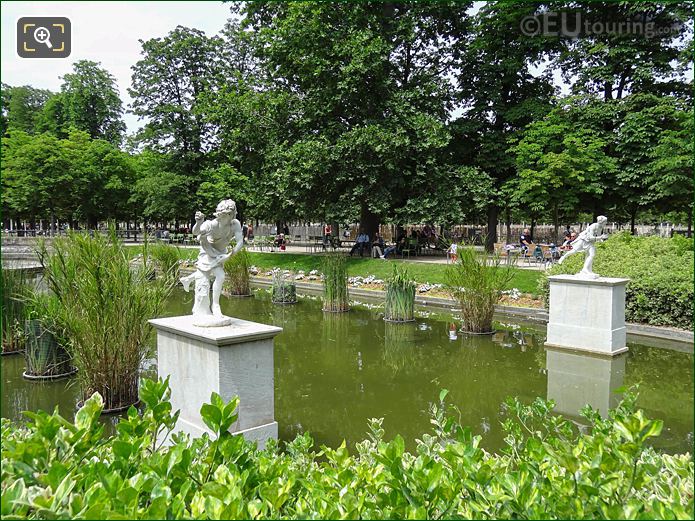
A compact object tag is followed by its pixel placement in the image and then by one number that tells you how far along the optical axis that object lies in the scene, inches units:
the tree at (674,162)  717.3
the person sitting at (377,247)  816.3
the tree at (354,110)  745.0
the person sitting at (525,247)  753.6
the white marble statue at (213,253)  197.0
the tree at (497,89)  851.4
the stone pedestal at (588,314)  325.4
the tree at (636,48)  783.7
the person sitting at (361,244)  848.9
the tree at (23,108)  1539.1
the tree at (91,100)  1425.9
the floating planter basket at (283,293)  530.0
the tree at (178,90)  1267.2
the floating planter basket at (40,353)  265.7
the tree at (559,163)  766.5
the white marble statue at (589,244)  332.8
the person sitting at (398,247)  867.4
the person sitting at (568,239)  717.9
